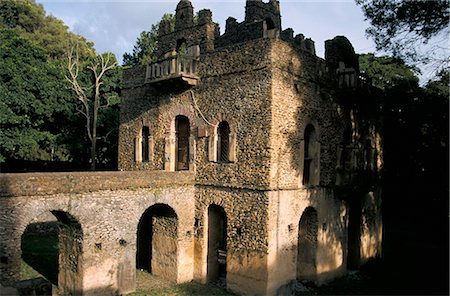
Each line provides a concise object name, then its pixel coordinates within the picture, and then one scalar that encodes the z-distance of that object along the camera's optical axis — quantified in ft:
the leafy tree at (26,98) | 67.87
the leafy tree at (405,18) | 35.63
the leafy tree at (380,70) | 93.04
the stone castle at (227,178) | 38.70
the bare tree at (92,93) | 74.13
